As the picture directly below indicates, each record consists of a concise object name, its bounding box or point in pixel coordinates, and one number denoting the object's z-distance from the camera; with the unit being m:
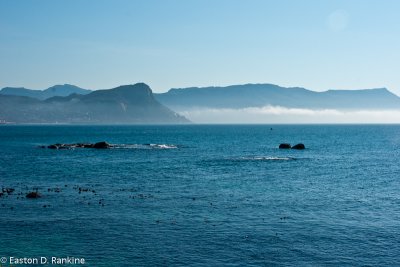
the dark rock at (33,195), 63.69
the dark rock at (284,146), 168.96
